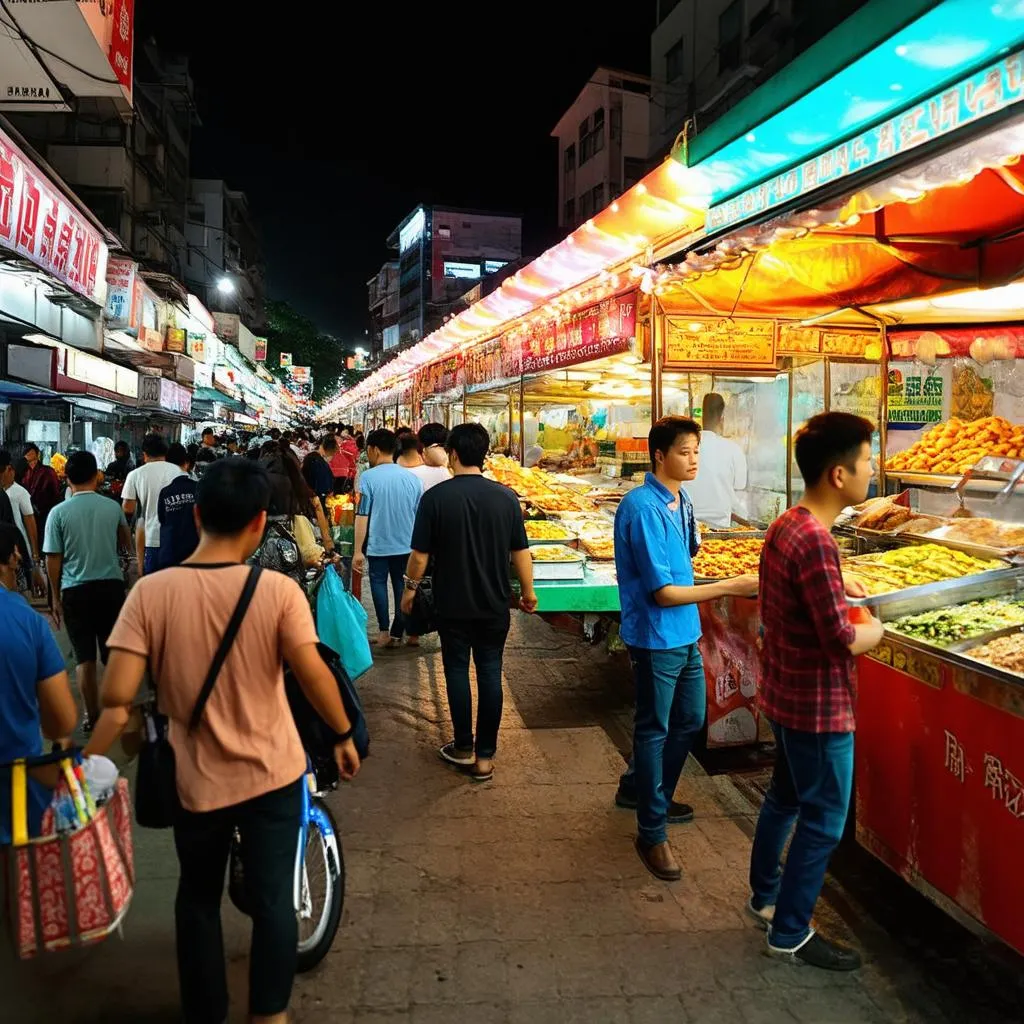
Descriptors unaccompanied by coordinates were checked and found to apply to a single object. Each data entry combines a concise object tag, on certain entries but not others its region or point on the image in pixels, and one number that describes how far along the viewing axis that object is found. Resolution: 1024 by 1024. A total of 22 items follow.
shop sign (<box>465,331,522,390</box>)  9.38
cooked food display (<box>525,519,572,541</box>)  6.81
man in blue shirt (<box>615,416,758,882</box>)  3.68
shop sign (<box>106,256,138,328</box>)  13.36
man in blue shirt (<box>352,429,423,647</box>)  7.59
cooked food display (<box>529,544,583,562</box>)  6.02
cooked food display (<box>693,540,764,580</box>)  5.40
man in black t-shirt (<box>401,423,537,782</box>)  4.73
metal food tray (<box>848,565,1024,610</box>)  3.76
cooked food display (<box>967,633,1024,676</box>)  2.95
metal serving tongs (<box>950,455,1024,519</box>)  5.13
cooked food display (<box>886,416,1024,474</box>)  5.59
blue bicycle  3.02
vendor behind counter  7.07
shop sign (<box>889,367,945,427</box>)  7.23
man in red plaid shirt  2.82
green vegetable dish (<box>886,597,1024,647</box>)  3.40
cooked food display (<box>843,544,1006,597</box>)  4.35
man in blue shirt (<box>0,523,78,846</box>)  2.52
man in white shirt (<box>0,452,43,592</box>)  7.29
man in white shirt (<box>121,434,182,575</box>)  6.89
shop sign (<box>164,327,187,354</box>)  18.64
